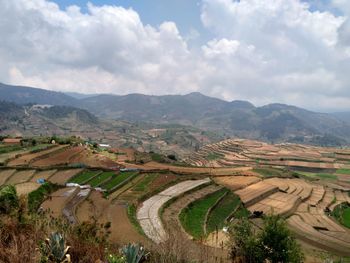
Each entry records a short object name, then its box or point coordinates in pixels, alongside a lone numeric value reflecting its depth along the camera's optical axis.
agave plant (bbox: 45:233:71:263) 9.30
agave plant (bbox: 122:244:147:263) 9.81
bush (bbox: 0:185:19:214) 17.72
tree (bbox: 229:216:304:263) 20.33
